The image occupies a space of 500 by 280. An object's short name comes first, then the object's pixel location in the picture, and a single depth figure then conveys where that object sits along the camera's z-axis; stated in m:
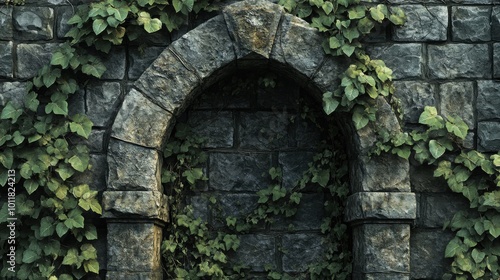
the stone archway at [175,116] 5.04
